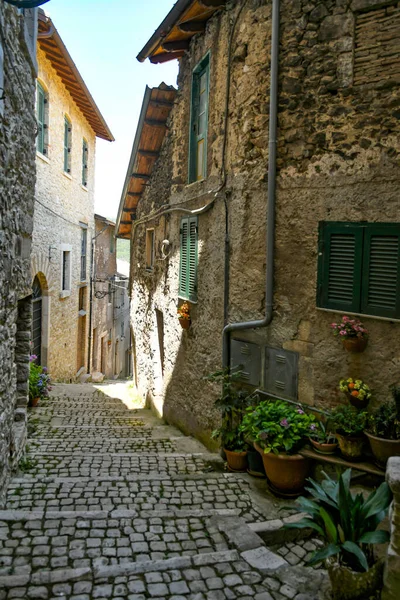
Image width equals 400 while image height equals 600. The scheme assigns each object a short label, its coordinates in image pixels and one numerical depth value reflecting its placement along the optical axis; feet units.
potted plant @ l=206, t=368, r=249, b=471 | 16.83
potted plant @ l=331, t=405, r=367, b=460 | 13.73
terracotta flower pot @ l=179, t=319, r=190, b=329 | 23.15
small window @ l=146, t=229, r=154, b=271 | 35.14
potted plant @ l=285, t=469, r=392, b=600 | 8.98
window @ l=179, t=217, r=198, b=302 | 22.62
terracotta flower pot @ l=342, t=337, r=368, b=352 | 14.17
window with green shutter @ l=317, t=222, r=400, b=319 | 14.02
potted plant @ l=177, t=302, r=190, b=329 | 23.13
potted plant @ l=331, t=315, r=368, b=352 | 14.19
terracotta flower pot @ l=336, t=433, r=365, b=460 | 13.73
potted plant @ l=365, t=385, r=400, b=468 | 13.00
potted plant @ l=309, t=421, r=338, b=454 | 14.16
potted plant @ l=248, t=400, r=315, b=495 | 14.32
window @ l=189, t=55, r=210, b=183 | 22.47
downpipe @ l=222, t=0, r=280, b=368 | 16.16
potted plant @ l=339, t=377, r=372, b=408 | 14.01
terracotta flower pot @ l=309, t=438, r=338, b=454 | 14.14
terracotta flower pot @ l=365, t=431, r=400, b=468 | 12.96
